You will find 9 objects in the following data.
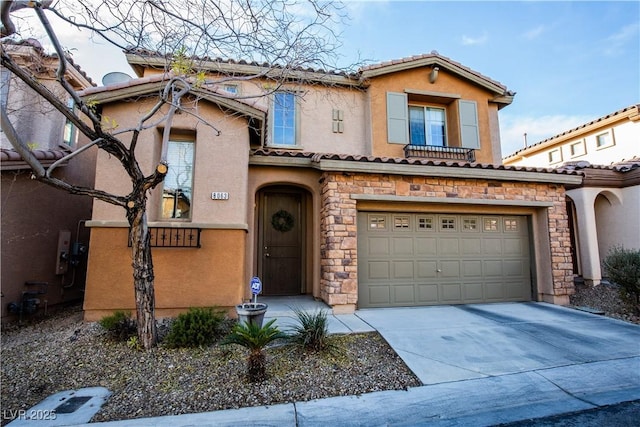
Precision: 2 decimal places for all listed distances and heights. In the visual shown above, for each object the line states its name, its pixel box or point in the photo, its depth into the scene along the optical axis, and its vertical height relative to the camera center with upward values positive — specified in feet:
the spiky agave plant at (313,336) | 14.74 -4.22
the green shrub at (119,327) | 15.89 -4.04
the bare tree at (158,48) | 12.72 +10.54
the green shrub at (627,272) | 21.02 -1.77
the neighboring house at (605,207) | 30.22 +3.96
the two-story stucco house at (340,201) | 19.76 +3.47
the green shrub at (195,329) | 15.05 -4.01
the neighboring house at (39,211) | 19.71 +2.58
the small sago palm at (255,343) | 12.37 -3.85
